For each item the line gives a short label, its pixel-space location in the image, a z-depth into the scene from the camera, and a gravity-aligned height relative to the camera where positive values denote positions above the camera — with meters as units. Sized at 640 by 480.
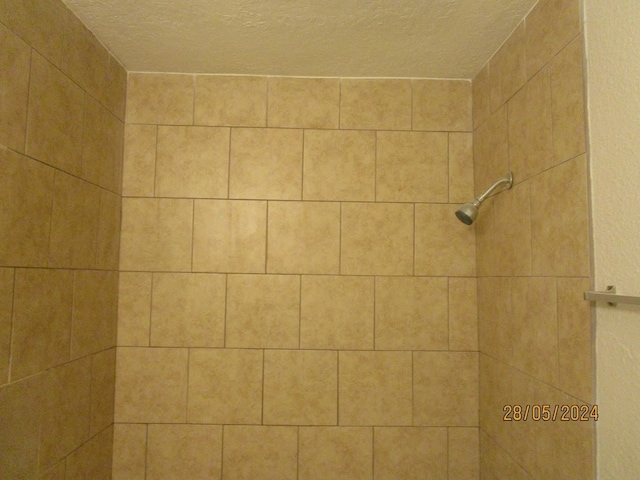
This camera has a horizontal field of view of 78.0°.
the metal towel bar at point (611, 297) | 0.78 -0.07
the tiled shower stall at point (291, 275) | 1.43 -0.06
